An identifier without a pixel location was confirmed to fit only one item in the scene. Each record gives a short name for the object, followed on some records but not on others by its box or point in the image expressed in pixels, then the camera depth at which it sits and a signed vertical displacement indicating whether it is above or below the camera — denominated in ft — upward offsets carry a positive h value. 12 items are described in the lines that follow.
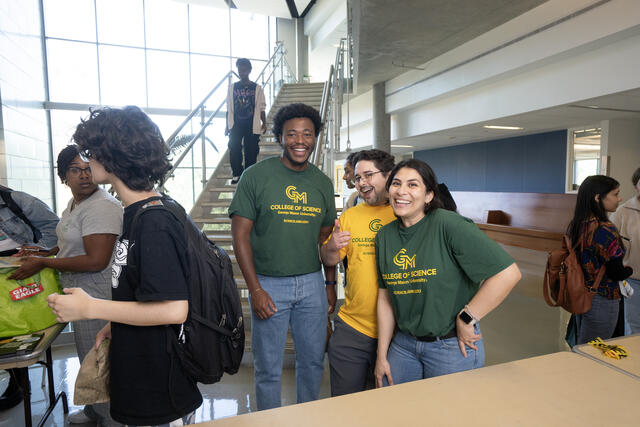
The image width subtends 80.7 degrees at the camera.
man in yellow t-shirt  5.70 -1.44
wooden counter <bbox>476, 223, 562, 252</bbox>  20.24 -3.48
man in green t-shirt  5.95 -1.17
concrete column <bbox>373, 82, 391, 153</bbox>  29.35 +4.73
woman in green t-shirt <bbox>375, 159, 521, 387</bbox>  4.60 -1.27
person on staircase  14.42 +2.47
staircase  11.74 -1.09
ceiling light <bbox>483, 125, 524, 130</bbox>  25.05 +3.49
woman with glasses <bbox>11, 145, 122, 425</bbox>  5.72 -0.95
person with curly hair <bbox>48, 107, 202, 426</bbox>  3.28 -0.92
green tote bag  5.64 -1.86
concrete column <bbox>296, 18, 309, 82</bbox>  44.50 +15.42
